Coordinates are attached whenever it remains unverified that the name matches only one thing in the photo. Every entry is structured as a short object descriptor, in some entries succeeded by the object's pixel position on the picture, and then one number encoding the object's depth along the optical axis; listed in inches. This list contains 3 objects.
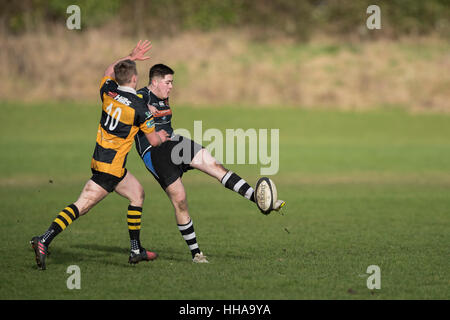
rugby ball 644.7
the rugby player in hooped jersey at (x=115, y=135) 629.6
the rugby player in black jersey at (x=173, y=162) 662.5
